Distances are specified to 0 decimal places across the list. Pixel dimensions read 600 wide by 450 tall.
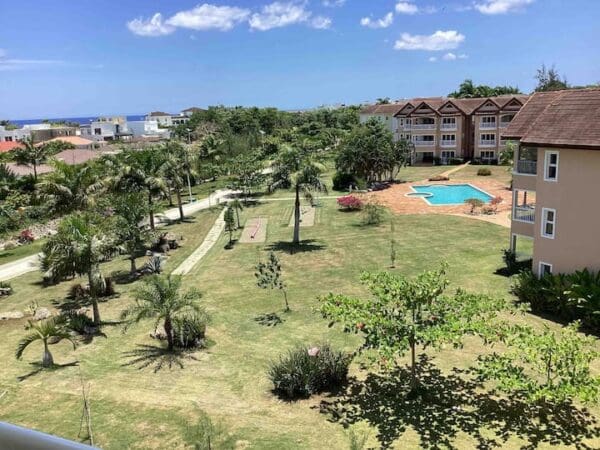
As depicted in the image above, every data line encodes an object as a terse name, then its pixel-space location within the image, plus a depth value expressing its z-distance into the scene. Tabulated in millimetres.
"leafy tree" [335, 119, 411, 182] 54125
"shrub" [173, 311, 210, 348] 18922
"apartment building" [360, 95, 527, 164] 68875
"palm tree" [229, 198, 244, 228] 40647
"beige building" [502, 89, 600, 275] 21734
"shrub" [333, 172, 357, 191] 56812
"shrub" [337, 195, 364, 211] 45031
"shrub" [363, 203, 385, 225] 39719
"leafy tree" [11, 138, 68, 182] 58844
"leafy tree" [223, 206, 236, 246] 35438
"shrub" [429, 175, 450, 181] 58875
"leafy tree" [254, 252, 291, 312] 23500
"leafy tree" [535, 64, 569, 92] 71375
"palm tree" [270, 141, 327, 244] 31953
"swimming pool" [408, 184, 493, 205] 48522
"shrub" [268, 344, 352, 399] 15047
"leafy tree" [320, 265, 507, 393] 12695
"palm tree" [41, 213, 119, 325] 20594
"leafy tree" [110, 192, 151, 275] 25906
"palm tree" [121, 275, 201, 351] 17906
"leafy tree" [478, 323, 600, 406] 11922
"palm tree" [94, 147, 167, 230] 38312
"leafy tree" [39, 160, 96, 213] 35281
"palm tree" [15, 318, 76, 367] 16906
